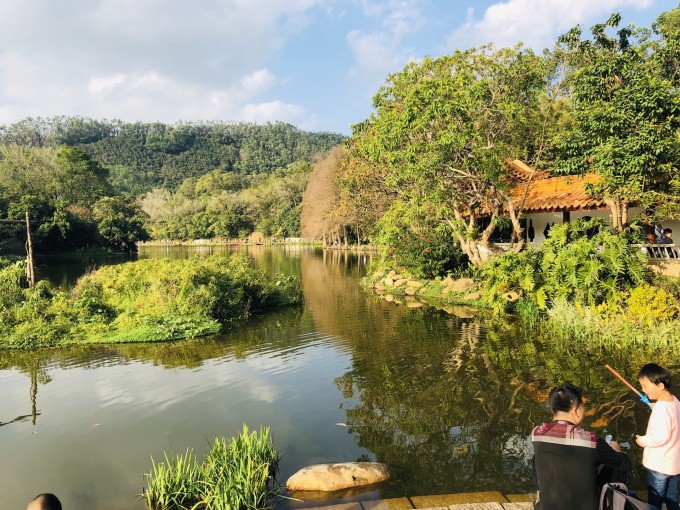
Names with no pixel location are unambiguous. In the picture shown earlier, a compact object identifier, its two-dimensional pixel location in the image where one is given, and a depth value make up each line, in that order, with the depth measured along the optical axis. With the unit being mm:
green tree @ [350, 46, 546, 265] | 15945
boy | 3391
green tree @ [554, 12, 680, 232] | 12555
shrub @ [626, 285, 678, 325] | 10602
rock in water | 5363
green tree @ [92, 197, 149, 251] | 52500
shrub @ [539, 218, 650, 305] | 12375
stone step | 4570
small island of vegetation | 13008
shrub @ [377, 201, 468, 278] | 21297
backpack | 2848
